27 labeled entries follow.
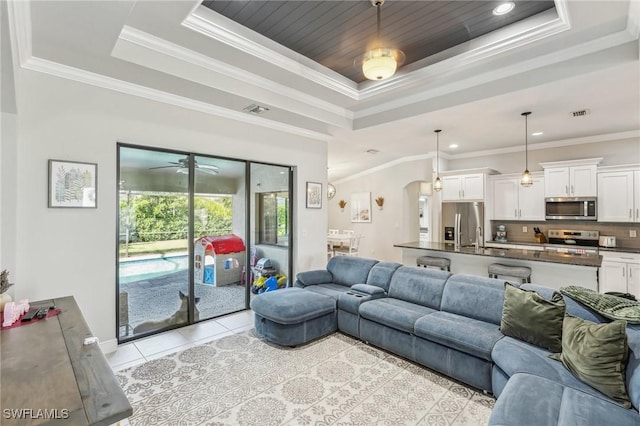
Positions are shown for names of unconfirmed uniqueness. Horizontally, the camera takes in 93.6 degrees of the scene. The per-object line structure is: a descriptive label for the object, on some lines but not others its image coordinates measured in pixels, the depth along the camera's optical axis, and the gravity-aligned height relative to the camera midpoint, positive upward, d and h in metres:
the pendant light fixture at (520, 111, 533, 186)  4.64 +0.55
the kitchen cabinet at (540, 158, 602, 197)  5.27 +0.65
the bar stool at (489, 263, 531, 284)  4.12 -0.81
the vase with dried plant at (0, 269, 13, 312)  2.15 -0.54
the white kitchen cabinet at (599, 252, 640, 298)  4.67 -0.95
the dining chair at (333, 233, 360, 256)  8.12 -0.91
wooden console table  1.09 -0.73
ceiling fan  3.96 +0.66
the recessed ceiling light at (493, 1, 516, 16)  2.72 +1.90
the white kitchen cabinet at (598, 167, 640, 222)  4.93 +0.32
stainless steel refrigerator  6.40 -0.20
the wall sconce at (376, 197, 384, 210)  8.59 +0.34
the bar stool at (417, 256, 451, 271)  5.01 -0.82
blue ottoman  3.36 -1.17
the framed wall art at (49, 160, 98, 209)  2.96 +0.31
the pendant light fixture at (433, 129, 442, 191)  5.39 +1.18
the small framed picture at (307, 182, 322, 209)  5.38 +0.35
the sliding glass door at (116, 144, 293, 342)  3.64 -0.30
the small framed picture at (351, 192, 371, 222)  9.01 +0.22
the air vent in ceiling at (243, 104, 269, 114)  3.97 +1.43
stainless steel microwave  5.29 +0.10
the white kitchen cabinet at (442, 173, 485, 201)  6.41 +0.58
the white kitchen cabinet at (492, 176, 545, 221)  5.95 +0.29
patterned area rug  2.27 -1.53
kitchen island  3.72 -0.68
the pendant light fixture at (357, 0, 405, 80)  2.45 +1.26
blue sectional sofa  1.71 -1.08
